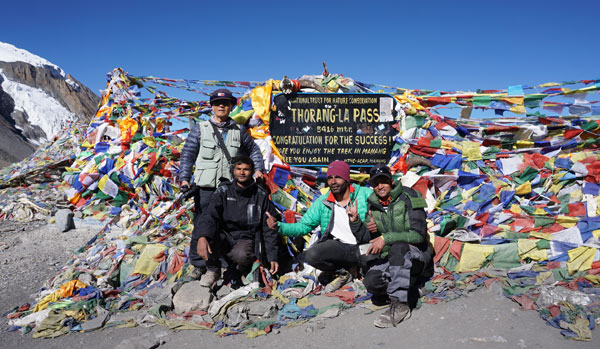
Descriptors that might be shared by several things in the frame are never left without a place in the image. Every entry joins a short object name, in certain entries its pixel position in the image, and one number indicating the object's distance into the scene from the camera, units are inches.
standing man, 199.3
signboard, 235.3
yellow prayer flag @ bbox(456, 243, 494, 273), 189.0
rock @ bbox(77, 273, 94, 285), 193.7
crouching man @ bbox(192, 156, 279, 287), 184.5
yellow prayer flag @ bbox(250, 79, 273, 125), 234.4
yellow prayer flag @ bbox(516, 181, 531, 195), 215.5
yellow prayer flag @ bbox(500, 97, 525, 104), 230.5
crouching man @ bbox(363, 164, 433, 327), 152.3
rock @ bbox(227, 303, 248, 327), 160.2
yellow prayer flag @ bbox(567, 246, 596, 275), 176.9
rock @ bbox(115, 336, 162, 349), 141.8
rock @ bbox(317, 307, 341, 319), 160.4
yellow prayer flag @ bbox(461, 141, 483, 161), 227.3
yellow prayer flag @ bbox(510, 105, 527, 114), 229.3
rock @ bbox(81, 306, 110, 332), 159.8
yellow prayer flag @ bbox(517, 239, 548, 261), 189.2
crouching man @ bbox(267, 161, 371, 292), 175.3
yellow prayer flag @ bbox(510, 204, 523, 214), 209.8
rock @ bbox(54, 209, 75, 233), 290.7
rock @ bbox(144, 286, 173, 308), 179.4
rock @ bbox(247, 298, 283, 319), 165.0
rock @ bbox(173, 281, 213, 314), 172.7
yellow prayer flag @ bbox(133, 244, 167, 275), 204.5
